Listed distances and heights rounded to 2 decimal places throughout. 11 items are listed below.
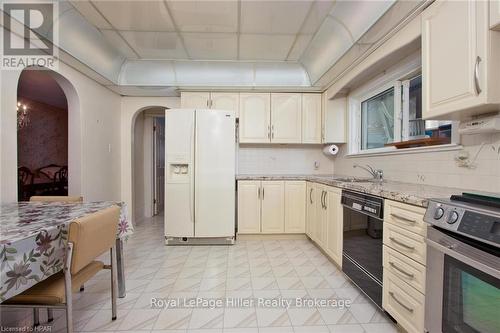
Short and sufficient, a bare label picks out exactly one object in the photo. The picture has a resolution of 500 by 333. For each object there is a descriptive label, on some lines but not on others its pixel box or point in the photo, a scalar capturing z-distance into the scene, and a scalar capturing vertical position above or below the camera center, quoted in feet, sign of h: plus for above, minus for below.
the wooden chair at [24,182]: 11.35 -0.92
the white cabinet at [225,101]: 11.69 +3.04
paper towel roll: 11.73 +0.72
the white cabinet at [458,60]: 4.02 +1.90
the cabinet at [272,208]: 10.92 -1.99
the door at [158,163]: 15.87 +0.07
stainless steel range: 3.05 -1.43
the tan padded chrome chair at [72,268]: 3.90 -1.73
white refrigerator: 10.17 -0.43
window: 7.09 +1.83
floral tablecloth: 3.29 -1.21
